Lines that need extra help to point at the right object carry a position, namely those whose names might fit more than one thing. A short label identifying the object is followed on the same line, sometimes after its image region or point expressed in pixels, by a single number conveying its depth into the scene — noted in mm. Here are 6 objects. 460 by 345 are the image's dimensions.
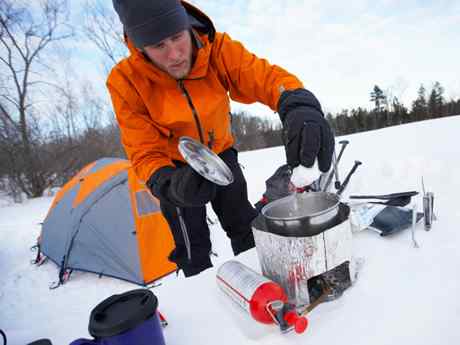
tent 3303
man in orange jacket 1021
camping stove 775
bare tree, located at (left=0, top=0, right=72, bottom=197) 8758
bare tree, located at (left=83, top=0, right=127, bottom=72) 11631
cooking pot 774
